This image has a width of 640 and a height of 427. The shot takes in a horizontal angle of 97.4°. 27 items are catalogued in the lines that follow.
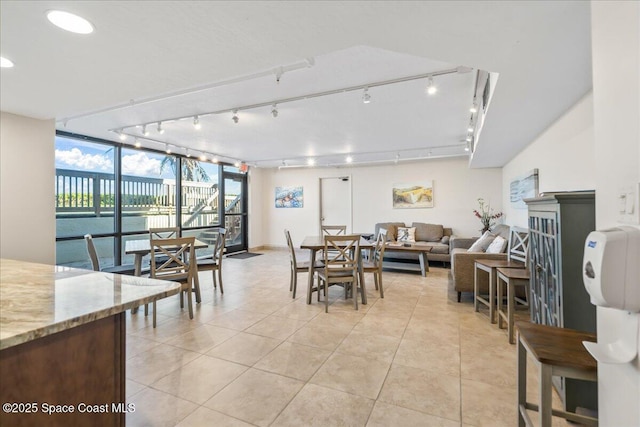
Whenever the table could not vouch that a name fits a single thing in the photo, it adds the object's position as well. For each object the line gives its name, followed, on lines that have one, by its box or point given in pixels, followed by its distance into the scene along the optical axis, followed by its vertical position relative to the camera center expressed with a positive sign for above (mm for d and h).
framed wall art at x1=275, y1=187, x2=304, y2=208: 8312 +485
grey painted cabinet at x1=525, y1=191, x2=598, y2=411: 1659 -367
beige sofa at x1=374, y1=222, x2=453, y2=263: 5855 -619
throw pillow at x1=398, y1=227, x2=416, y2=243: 6547 -510
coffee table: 5172 -770
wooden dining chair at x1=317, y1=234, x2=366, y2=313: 3381 -687
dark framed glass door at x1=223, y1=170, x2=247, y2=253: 7492 +75
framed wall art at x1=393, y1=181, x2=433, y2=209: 6984 +439
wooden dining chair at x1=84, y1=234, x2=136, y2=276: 3086 -433
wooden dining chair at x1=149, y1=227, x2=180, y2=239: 4090 -238
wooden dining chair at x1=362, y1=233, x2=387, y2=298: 3812 -769
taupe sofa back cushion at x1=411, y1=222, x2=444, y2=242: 6543 -466
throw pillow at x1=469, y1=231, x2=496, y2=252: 4408 -507
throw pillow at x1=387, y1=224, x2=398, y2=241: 6665 -455
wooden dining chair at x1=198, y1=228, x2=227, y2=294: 3881 -691
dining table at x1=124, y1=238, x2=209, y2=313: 3281 -426
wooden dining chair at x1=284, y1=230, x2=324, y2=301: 3881 -762
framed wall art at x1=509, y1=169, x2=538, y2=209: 3809 +371
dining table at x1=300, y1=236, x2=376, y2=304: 3627 -554
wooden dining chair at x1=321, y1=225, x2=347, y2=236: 4961 -254
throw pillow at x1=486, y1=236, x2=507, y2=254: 3816 -476
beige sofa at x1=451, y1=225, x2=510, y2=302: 3535 -757
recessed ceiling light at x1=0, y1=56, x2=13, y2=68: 1773 +987
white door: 7867 +342
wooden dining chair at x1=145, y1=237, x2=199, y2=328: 3117 -624
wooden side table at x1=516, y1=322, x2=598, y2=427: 1157 -626
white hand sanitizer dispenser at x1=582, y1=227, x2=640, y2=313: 795 -168
